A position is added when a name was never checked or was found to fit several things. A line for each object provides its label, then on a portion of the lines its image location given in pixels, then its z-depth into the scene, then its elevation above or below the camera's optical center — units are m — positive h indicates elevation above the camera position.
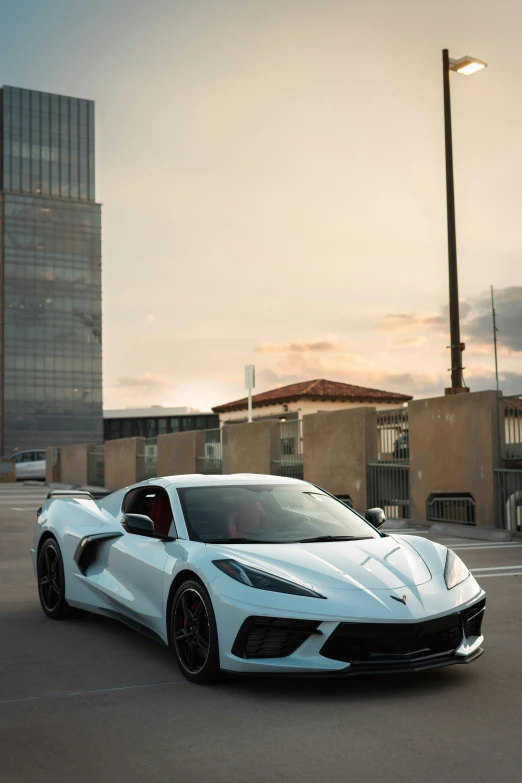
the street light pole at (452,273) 18.52 +3.77
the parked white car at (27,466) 50.44 -0.17
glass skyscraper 131.62 +26.14
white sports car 5.30 -0.76
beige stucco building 58.59 +3.80
